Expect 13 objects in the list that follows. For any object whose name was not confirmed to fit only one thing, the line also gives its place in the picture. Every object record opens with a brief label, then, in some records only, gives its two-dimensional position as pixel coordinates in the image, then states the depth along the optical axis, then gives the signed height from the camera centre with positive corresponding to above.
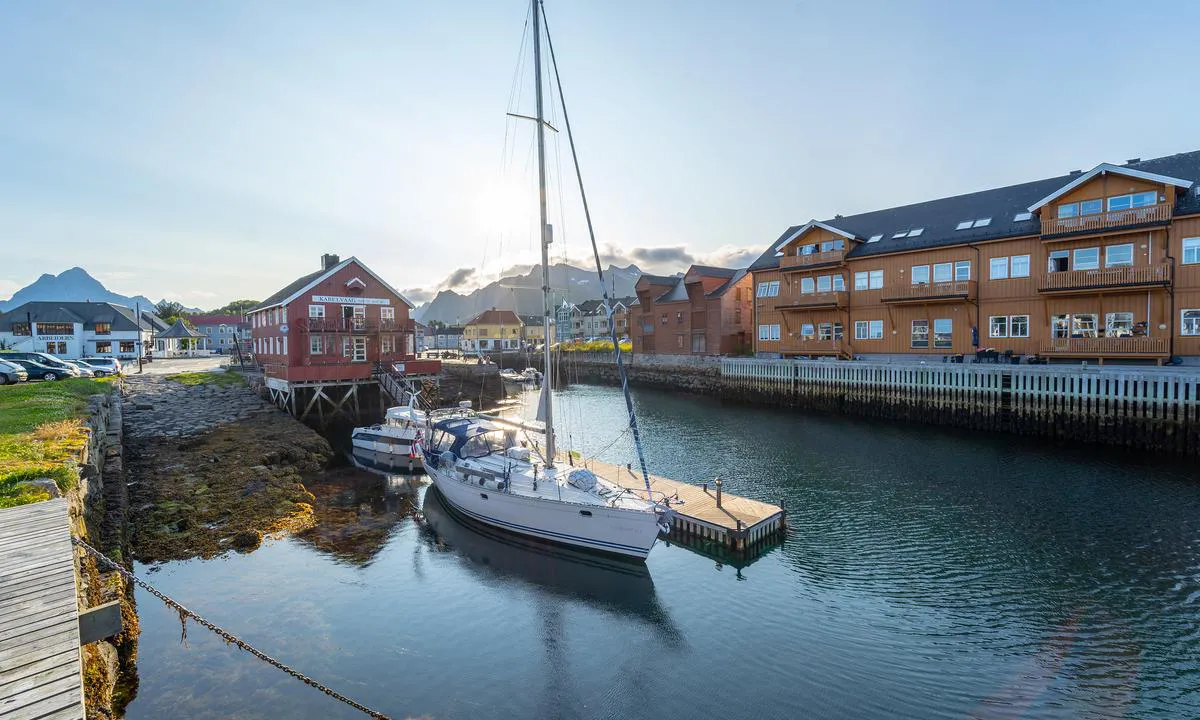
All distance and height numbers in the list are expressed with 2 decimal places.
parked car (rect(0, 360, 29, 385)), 37.66 -1.23
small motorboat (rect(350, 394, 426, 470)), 28.39 -4.84
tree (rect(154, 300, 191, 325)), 157.02 +12.39
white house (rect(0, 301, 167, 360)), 77.19 +3.44
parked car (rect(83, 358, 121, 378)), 49.73 -1.25
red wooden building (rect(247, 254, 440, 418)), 41.94 +1.25
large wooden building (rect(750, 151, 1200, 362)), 32.25 +4.62
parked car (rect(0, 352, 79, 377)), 43.97 -0.54
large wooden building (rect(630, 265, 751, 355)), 66.12 +3.78
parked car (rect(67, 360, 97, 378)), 46.22 -1.39
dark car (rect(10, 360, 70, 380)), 41.19 -1.26
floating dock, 16.86 -5.55
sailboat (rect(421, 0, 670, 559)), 15.60 -4.47
